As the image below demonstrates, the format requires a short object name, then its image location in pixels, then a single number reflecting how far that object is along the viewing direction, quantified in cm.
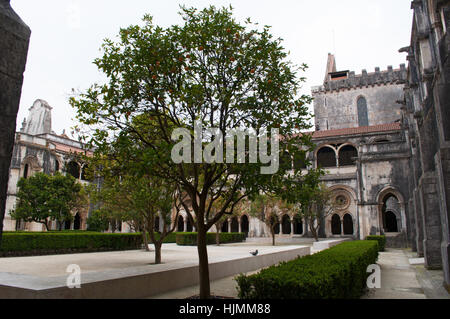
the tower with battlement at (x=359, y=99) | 4025
